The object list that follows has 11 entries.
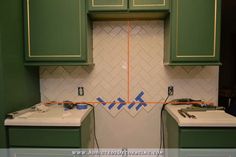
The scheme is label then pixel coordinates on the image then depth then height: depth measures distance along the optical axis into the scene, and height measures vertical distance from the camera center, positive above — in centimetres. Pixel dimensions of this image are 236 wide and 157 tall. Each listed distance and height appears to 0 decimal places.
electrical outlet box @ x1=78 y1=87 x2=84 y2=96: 198 -25
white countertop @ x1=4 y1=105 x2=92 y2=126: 138 -40
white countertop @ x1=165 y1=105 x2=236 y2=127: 134 -41
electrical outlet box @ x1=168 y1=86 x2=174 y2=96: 196 -25
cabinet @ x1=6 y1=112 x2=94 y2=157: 139 -57
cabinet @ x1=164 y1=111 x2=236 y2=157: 136 -56
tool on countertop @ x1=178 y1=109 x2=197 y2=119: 144 -39
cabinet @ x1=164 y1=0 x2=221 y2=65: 157 +31
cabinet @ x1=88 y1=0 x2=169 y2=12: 161 +56
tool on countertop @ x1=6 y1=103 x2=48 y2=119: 141 -38
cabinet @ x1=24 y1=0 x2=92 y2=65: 160 +33
